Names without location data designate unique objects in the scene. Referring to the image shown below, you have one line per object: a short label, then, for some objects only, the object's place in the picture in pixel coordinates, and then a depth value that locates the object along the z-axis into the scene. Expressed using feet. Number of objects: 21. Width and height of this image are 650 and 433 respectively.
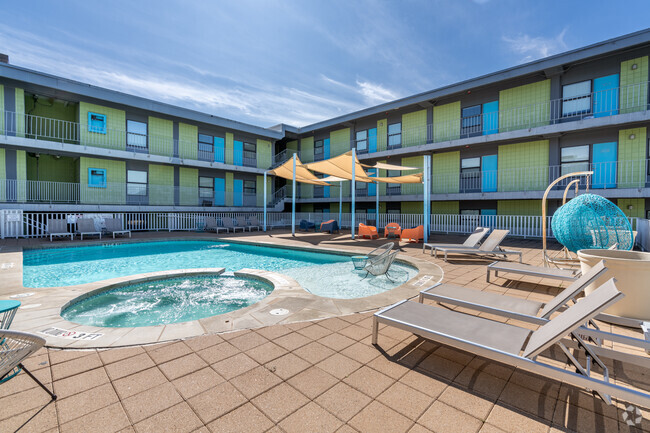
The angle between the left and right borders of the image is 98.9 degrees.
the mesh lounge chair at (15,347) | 5.85
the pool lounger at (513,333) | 6.28
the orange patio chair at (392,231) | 45.50
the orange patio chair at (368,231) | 44.62
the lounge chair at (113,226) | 46.96
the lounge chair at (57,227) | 40.75
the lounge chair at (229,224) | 56.29
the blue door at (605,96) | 42.39
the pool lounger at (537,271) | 15.78
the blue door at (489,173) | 53.06
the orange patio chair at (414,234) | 41.26
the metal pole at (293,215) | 47.61
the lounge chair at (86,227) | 44.16
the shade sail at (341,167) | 41.28
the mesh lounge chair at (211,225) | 55.83
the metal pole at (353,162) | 38.94
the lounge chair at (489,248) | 25.96
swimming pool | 22.17
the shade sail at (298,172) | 50.21
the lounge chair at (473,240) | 28.58
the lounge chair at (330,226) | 54.49
